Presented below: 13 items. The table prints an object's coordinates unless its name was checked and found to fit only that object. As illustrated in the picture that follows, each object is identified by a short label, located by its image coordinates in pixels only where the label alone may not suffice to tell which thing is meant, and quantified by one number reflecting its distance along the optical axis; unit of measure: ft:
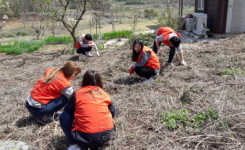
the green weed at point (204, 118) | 9.80
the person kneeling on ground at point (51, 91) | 10.69
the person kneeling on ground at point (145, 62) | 15.39
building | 30.55
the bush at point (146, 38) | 27.76
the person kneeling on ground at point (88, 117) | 8.38
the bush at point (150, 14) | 60.28
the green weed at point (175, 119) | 9.94
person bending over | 17.52
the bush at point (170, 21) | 33.83
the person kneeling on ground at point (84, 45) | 23.17
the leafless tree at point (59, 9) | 27.23
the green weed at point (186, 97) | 12.05
